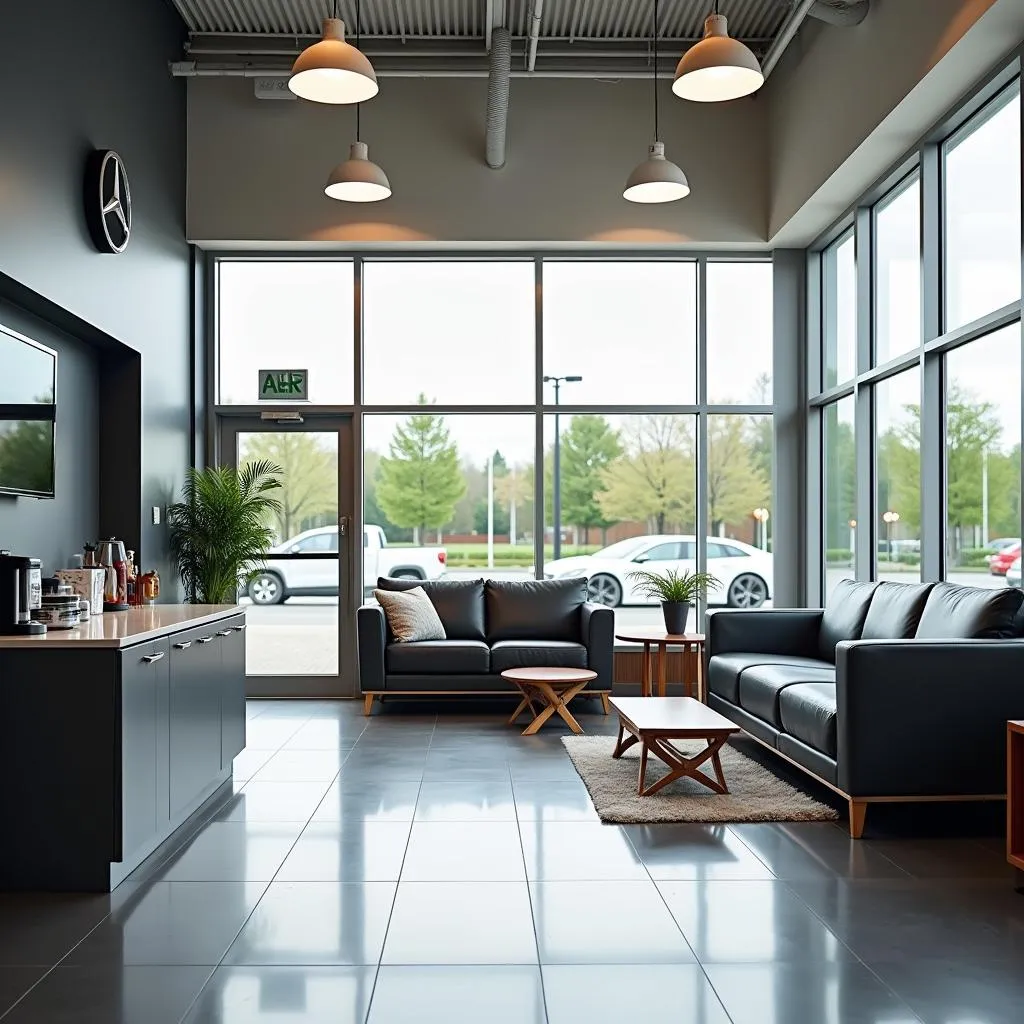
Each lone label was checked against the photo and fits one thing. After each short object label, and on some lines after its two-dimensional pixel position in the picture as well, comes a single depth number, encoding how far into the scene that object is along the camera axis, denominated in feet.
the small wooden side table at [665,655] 23.89
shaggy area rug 14.85
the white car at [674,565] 27.43
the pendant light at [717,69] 14.99
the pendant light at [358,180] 21.44
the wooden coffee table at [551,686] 21.20
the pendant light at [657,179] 20.81
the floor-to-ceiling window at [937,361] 17.13
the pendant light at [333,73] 15.06
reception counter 11.91
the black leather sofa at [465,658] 23.65
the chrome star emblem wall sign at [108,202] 18.39
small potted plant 24.86
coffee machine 12.54
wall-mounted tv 15.35
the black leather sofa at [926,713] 13.97
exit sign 27.14
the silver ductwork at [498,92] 22.67
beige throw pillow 24.20
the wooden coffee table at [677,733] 15.65
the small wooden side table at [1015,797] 12.14
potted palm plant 24.49
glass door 27.12
